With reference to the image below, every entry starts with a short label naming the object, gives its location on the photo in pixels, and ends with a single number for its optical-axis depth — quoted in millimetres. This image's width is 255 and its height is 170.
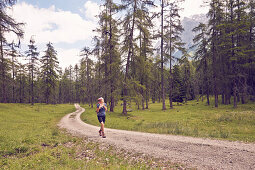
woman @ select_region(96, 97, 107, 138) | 8120
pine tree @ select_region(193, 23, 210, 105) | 29453
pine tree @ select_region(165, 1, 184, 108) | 25547
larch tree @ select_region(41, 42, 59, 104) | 42219
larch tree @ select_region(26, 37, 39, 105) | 39100
